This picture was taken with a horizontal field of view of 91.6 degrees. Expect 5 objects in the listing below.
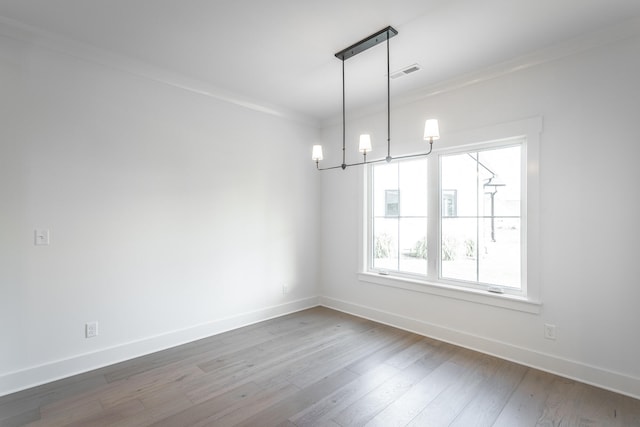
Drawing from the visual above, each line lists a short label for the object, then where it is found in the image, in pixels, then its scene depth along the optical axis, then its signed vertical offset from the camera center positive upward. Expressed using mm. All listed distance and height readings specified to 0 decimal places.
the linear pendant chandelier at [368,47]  2359 +1383
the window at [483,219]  3041 -129
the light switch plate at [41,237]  2506 -205
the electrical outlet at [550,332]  2693 -1097
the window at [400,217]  3748 -117
